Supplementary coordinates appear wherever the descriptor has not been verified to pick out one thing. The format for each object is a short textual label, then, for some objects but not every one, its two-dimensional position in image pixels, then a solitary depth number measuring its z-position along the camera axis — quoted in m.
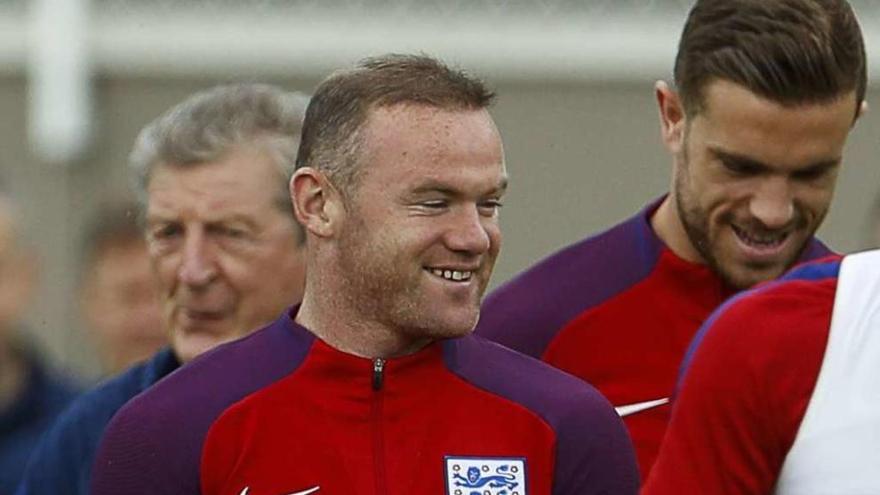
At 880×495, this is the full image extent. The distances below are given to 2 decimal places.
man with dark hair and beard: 9.65
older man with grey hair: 10.21
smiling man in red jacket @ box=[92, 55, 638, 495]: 8.36
